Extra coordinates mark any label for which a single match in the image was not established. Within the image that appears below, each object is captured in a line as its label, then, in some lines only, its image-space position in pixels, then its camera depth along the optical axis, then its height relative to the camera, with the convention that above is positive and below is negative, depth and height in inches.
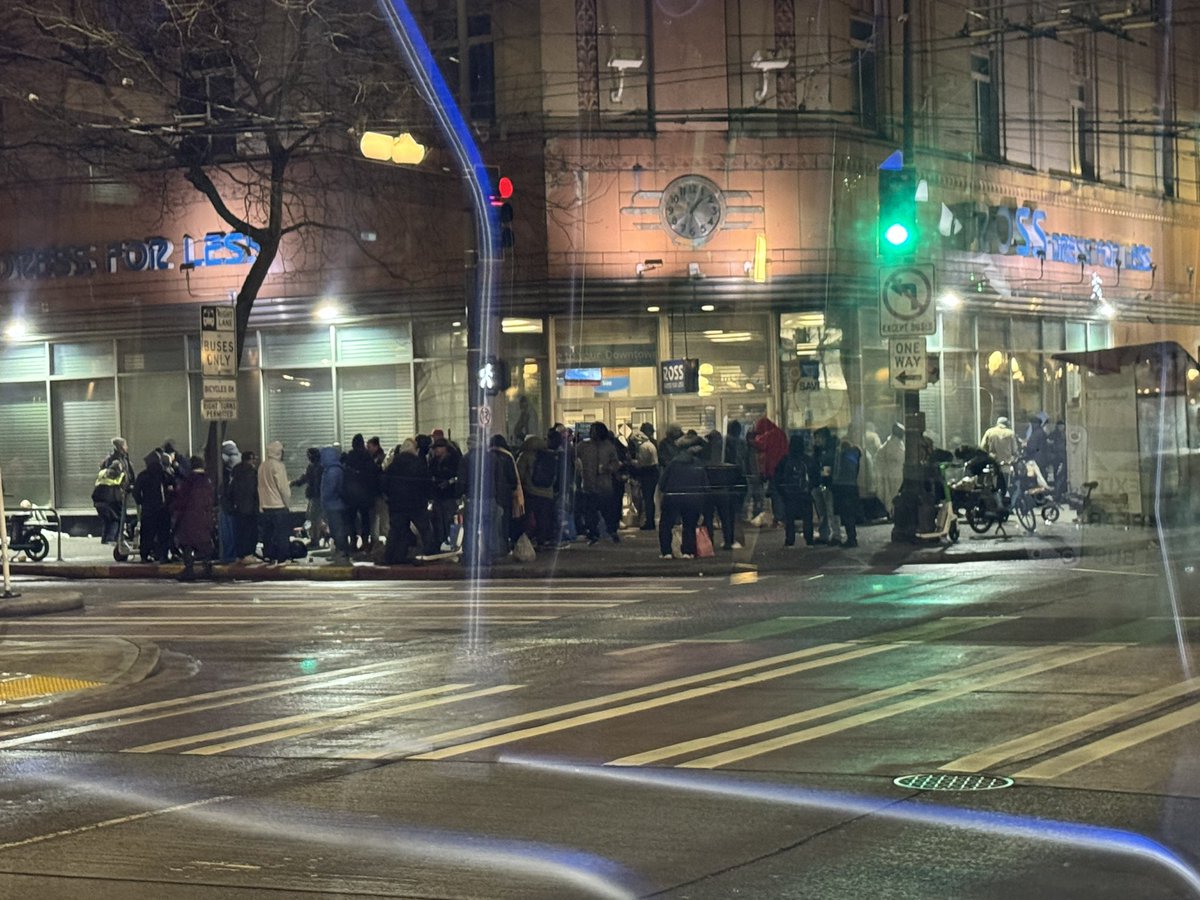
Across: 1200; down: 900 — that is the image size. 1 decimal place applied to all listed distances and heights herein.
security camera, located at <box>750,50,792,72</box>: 1101.7 +267.9
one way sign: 855.1 +40.5
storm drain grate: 300.5 -67.7
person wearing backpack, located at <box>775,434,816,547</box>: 898.1 -29.0
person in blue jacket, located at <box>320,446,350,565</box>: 916.6 -28.5
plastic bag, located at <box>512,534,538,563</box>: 880.9 -58.9
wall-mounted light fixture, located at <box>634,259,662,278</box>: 1087.0 +123.8
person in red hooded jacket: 943.7 -4.3
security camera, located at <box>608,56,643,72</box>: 1088.8 +266.3
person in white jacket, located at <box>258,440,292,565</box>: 898.7 -29.4
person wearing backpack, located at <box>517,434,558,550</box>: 896.9 -19.7
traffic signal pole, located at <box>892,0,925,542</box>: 878.4 -9.1
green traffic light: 836.6 +108.7
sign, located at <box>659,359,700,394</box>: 1064.2 +46.2
